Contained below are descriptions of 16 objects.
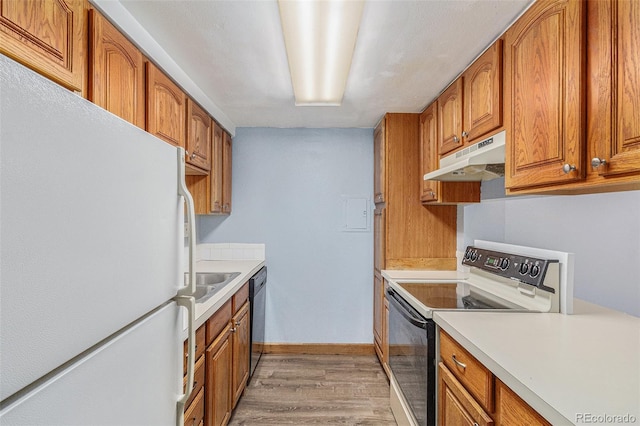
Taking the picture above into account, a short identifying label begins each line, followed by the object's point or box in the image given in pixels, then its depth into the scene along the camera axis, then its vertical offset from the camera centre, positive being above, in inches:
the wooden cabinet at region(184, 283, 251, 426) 56.6 -31.3
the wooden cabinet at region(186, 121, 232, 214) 100.9 +10.3
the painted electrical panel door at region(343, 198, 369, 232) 124.0 +1.3
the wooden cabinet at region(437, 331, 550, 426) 35.2 -23.3
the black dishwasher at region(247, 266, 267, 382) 98.8 -32.1
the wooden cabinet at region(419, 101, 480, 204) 92.4 +8.8
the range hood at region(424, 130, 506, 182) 63.2 +11.2
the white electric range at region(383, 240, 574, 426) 55.1 -17.2
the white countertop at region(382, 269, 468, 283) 87.8 -17.4
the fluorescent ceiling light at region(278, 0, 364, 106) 50.0 +32.2
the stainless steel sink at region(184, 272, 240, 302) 96.4 -18.7
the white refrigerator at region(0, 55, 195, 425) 15.8 -3.0
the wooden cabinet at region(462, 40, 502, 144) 62.2 +25.4
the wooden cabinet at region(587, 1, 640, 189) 36.1 +14.9
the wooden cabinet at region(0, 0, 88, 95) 32.8 +20.1
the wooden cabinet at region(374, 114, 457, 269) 105.7 +0.2
